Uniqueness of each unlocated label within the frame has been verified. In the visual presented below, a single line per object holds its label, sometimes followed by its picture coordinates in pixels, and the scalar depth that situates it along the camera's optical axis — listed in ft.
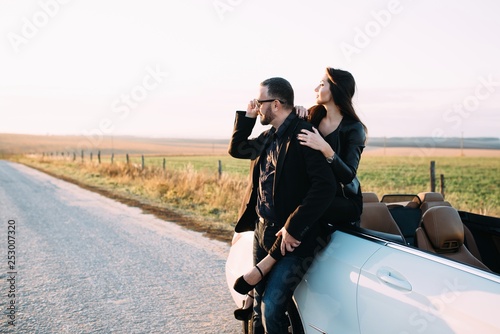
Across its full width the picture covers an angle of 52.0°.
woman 9.68
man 9.18
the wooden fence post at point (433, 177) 39.60
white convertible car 7.25
